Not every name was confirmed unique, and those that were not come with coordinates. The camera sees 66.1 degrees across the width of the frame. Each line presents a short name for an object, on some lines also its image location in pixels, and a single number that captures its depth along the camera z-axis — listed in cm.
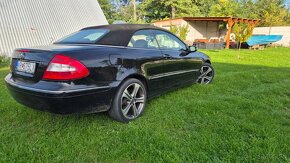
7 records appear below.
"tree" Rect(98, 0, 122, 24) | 4659
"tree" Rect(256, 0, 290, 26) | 3000
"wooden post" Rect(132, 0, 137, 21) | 3570
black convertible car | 247
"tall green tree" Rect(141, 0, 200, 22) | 3094
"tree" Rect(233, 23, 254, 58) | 1215
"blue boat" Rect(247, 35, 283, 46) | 1825
